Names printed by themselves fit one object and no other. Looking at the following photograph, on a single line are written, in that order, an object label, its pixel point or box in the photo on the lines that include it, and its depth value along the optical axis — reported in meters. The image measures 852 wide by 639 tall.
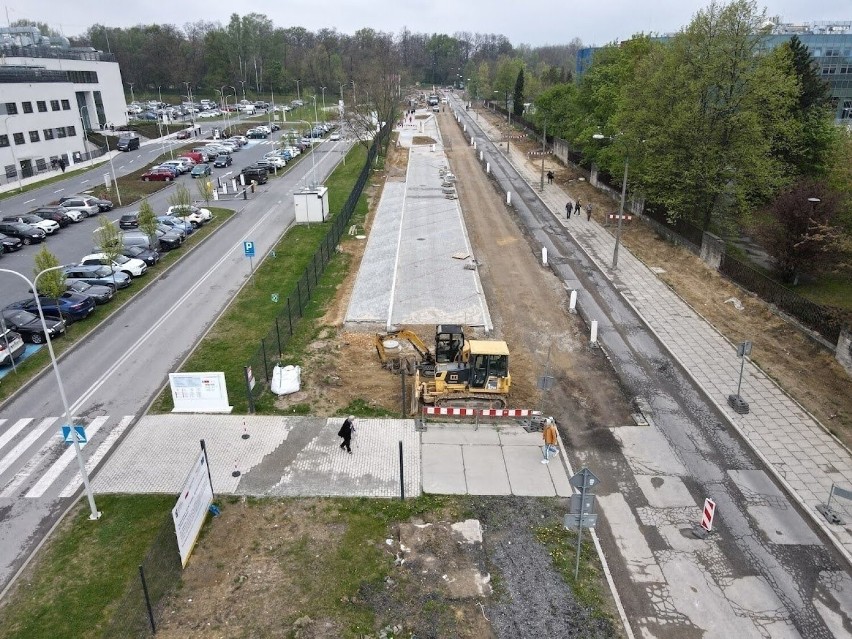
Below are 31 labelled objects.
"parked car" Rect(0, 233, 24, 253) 37.56
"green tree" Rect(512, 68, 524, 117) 108.00
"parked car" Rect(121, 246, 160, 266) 34.03
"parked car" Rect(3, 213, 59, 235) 40.94
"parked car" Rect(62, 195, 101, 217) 45.65
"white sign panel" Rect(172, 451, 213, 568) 13.20
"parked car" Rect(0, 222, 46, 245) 39.12
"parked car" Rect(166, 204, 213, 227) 41.31
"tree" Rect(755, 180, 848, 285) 27.16
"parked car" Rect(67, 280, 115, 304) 28.62
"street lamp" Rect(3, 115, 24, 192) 57.64
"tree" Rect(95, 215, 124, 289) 30.06
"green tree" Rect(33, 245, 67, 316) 25.35
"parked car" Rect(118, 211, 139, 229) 42.38
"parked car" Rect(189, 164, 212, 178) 57.29
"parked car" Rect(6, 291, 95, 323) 26.59
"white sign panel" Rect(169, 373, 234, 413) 19.52
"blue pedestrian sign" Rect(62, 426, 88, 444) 14.66
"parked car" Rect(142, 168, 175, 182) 58.66
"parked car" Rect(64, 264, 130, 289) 30.72
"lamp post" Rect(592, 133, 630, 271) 31.06
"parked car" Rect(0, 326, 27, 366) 22.81
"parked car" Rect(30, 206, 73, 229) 43.22
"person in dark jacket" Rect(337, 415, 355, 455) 17.23
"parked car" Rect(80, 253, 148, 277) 31.77
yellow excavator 19.66
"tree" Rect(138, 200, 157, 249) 35.12
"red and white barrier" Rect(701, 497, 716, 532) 14.26
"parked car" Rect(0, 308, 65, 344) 25.20
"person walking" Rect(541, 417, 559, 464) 17.27
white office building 58.53
